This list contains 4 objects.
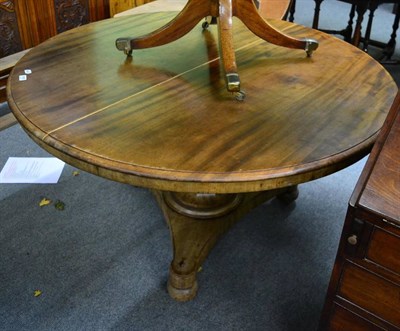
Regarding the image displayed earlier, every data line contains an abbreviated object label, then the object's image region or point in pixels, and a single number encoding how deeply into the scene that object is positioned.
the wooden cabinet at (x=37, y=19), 2.25
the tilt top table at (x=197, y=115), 0.92
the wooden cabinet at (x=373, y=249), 0.78
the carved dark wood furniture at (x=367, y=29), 2.58
